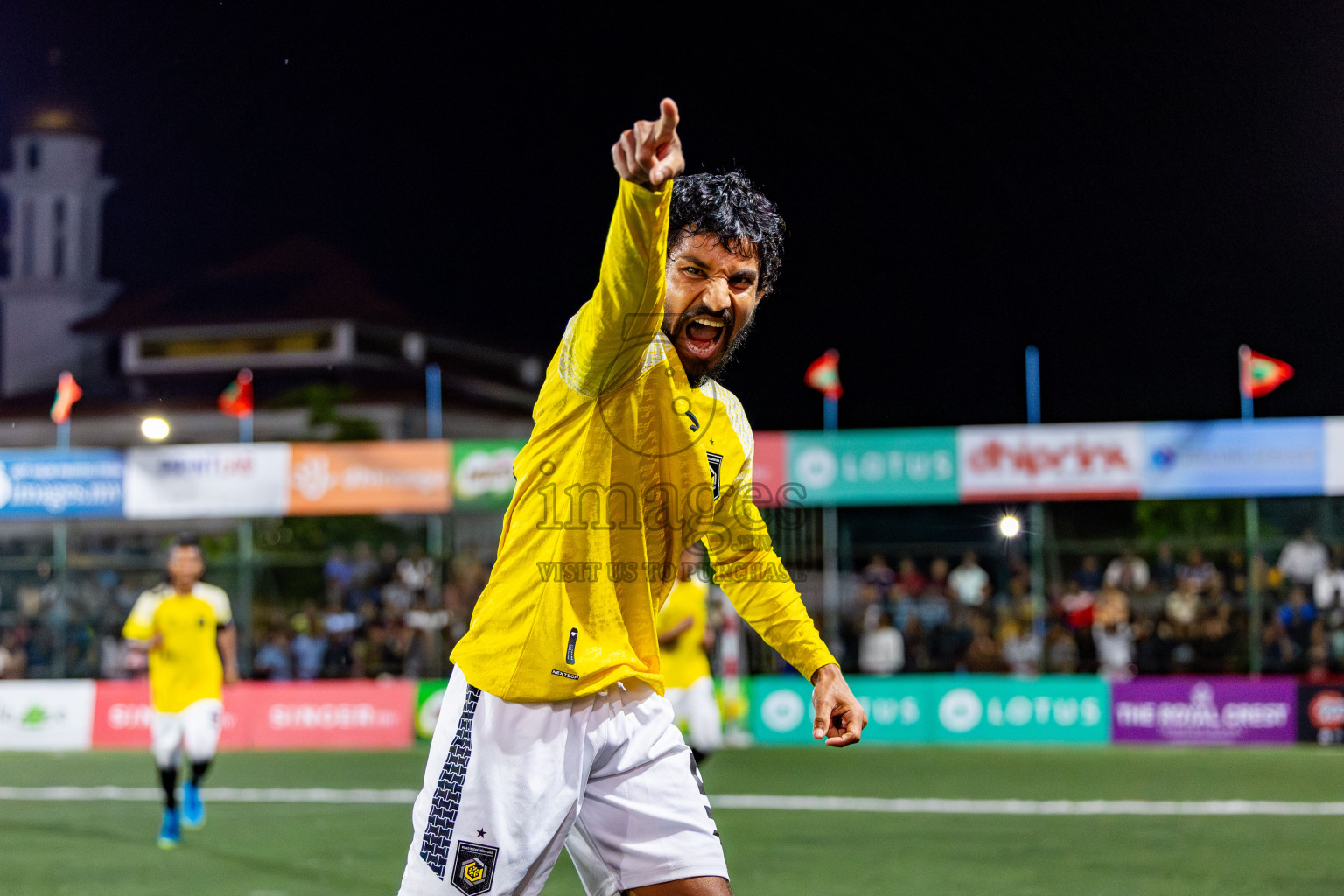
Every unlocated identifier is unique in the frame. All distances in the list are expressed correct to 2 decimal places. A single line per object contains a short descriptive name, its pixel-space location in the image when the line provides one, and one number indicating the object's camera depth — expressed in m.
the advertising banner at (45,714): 18.73
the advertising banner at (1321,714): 17.11
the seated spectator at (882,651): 18.77
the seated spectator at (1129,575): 19.17
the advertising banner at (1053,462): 18.53
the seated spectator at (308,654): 19.98
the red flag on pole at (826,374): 22.16
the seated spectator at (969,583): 19.47
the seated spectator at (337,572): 21.73
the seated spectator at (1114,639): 18.39
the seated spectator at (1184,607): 18.67
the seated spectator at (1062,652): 18.59
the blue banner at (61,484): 19.98
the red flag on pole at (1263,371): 20.09
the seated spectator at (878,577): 19.91
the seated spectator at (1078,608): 18.84
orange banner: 19.58
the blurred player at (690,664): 11.28
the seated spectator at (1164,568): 19.28
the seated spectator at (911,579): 19.65
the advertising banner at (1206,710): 17.38
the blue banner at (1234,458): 17.94
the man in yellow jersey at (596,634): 2.92
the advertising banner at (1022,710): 17.77
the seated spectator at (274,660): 20.02
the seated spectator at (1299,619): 18.20
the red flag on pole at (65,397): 22.66
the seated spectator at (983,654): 18.81
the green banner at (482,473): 19.30
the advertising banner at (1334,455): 17.72
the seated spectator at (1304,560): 18.62
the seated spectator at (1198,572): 18.98
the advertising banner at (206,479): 19.84
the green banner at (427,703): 18.17
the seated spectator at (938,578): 19.66
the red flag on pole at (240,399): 23.02
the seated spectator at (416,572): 21.42
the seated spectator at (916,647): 18.84
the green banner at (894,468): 18.70
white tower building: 63.44
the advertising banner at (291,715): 18.42
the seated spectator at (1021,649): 18.64
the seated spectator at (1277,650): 18.23
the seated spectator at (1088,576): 19.30
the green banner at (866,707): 17.95
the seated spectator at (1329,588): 18.25
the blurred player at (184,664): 9.91
